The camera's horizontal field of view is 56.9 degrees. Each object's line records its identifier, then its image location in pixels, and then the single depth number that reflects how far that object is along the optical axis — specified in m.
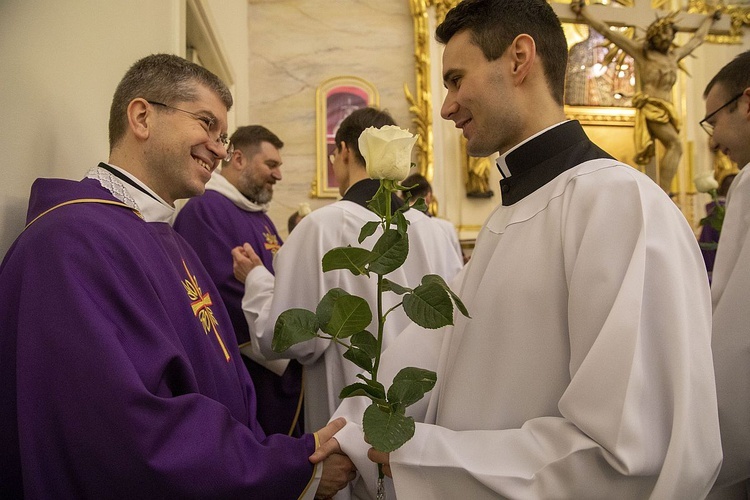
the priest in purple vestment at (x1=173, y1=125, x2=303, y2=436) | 3.20
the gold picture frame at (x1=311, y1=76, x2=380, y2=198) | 8.10
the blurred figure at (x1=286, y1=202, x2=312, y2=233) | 4.38
